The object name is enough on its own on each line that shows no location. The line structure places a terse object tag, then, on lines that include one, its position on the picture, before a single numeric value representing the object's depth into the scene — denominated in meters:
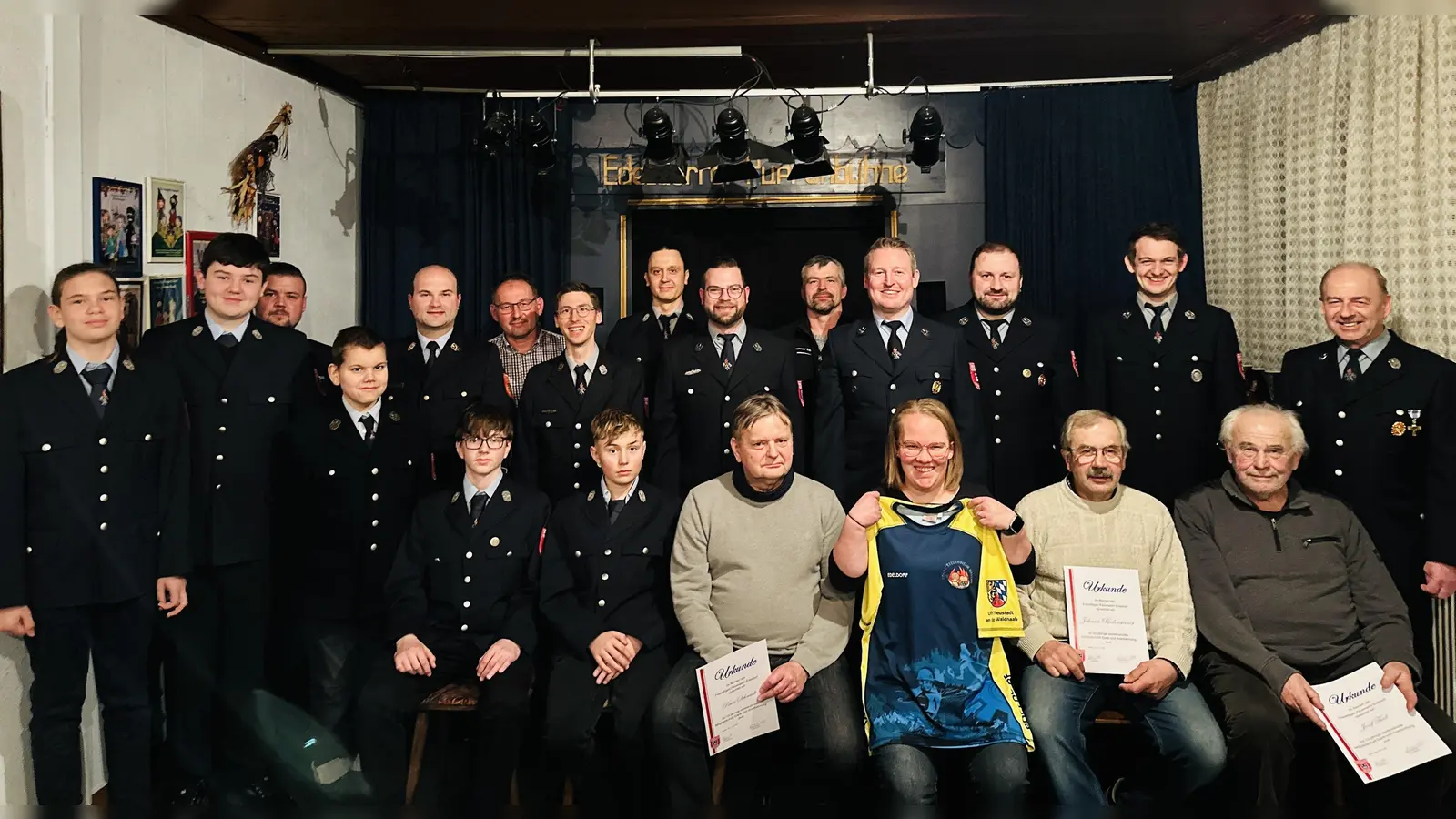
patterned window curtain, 3.69
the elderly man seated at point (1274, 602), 2.91
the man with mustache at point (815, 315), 4.11
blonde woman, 2.85
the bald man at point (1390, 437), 3.38
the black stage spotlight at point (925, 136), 5.11
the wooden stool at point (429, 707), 3.16
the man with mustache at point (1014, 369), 3.92
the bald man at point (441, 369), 4.07
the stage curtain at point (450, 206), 5.74
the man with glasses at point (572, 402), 3.84
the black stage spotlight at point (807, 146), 4.85
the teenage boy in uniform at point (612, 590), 3.13
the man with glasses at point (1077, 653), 2.91
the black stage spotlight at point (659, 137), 4.99
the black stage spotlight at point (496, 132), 5.11
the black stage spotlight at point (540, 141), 5.20
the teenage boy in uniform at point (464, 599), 3.17
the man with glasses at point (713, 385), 3.84
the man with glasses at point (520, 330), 4.38
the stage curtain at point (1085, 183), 5.52
